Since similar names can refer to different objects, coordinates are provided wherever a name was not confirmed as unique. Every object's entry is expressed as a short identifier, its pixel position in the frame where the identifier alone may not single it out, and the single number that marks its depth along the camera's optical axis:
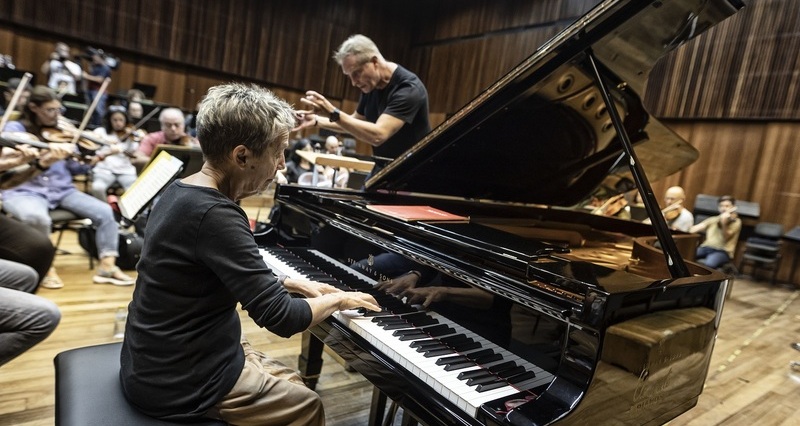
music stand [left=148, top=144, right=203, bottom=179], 3.51
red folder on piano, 1.77
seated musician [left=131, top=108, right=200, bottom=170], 4.34
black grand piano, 1.08
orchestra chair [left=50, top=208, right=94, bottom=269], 3.59
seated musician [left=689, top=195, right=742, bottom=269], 6.31
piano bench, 1.18
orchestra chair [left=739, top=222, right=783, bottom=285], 7.15
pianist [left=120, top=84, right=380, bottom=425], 1.12
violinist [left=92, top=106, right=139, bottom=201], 4.73
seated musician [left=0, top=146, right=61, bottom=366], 1.73
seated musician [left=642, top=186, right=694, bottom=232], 5.98
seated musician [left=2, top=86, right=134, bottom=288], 3.40
